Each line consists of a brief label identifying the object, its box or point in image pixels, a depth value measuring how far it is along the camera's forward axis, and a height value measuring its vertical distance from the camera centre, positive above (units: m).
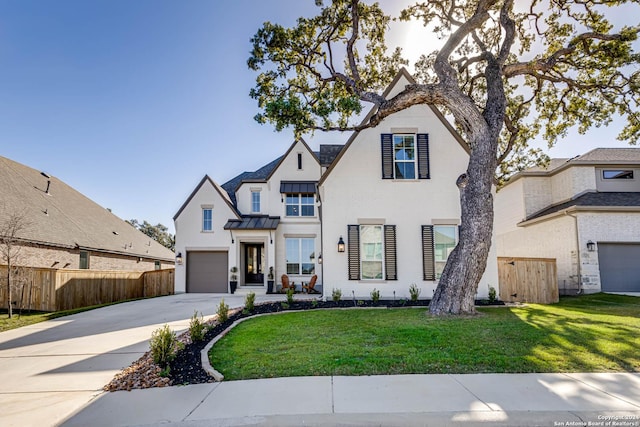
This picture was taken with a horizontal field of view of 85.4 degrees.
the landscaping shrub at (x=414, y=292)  12.15 -1.61
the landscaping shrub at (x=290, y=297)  11.61 -1.63
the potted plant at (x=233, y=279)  18.69 -1.59
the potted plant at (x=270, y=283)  18.20 -1.79
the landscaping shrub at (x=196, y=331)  7.00 -1.64
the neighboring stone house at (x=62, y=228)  15.62 +1.36
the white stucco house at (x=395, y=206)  12.91 +1.54
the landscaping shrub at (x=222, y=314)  8.88 -1.65
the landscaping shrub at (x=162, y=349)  5.60 -1.59
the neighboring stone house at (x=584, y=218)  15.99 +1.28
